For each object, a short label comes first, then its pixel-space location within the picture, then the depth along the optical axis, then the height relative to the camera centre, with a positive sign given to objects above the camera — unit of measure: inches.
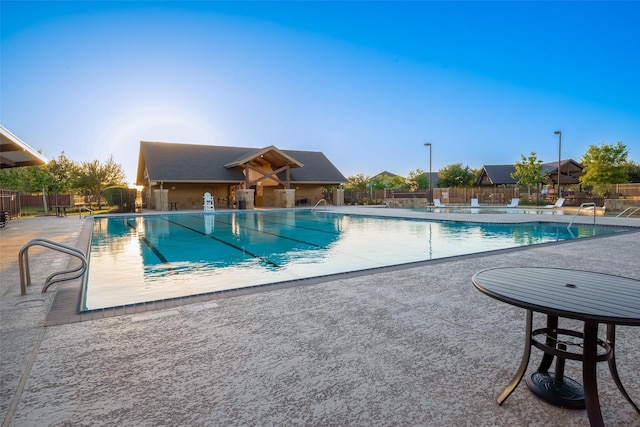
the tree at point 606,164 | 1386.6 +90.8
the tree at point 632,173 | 1855.3 +72.6
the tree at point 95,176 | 1432.1 +78.5
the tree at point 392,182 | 2405.0 +60.0
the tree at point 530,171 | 1358.3 +69.9
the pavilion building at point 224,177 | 1040.8 +51.5
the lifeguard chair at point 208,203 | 992.2 -26.8
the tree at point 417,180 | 2438.7 +71.7
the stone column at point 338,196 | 1269.7 -16.9
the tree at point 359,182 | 2051.4 +55.9
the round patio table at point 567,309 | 73.9 -25.2
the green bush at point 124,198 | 966.4 -9.2
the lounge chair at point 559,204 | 997.2 -45.7
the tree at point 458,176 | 2145.7 +80.9
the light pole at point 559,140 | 1099.9 +152.4
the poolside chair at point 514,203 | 1090.8 -44.4
